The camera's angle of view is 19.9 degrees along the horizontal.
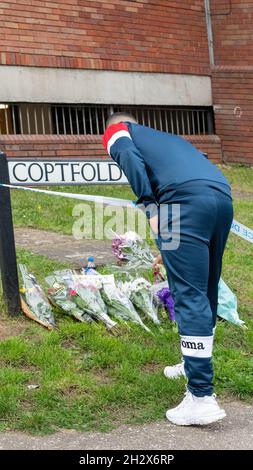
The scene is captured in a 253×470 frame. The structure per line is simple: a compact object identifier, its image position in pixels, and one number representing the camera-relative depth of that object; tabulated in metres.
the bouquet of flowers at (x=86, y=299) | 5.21
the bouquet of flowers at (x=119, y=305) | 5.30
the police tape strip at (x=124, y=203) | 5.01
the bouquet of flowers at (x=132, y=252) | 6.24
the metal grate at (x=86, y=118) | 10.77
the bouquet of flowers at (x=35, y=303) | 5.18
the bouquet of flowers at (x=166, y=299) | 5.46
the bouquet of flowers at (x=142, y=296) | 5.39
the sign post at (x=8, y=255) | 5.16
